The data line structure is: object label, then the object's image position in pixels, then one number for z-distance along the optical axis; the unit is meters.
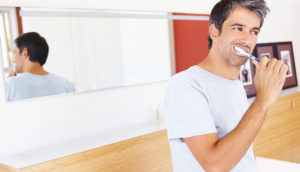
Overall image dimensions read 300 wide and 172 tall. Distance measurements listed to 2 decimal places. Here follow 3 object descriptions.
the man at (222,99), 0.98
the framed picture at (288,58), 3.33
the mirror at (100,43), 1.79
